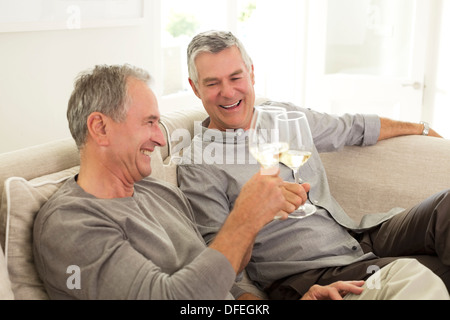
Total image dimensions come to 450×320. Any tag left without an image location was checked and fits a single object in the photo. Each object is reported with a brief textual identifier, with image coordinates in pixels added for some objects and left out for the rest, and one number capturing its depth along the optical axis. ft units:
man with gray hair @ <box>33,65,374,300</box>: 3.95
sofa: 4.44
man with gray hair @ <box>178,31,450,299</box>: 5.75
